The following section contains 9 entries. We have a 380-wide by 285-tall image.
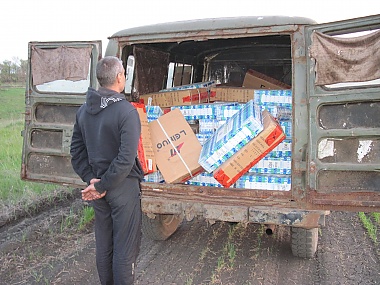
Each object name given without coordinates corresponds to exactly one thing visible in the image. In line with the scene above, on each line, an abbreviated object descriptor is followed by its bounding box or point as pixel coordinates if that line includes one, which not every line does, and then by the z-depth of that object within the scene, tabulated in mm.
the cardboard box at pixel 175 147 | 3783
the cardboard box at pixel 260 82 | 5344
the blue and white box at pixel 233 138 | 3338
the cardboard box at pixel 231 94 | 4656
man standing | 2691
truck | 3031
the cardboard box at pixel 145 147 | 3779
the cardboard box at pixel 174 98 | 4559
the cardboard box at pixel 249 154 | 3363
